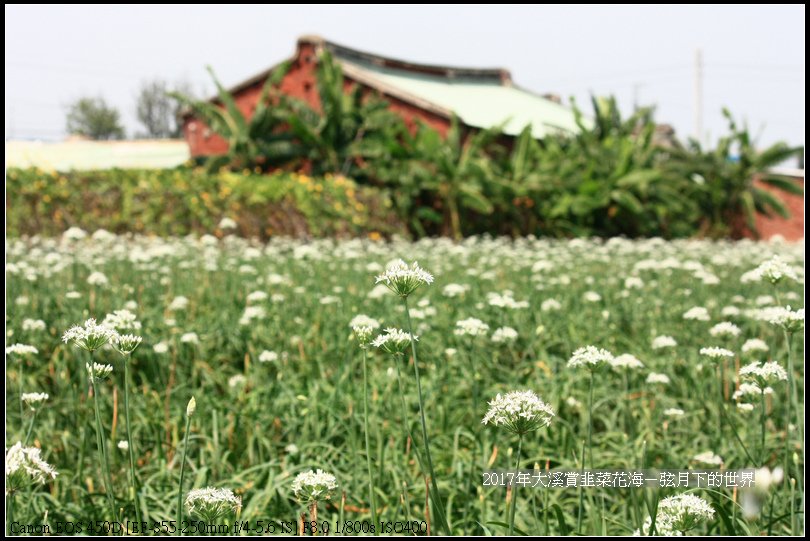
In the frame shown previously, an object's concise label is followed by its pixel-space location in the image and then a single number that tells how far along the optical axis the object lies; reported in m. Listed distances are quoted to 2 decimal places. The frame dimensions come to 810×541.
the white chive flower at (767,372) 2.19
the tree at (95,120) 64.69
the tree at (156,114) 64.62
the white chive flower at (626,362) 2.83
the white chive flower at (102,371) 2.12
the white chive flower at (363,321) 2.84
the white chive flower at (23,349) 2.63
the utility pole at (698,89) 36.09
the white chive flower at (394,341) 1.95
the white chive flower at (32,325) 3.78
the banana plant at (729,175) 22.86
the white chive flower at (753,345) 3.78
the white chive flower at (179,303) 4.56
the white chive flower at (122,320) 2.46
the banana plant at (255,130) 19.98
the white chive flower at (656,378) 3.35
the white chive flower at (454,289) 4.38
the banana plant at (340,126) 19.28
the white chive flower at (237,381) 3.68
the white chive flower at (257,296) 4.48
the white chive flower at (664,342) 3.57
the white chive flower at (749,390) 2.66
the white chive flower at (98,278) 4.52
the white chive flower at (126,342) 1.99
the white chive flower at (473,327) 2.88
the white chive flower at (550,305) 4.66
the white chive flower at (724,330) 3.24
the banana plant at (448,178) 17.50
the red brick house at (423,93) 21.52
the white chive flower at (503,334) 3.42
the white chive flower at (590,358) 2.18
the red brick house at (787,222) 25.78
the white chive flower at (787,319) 2.29
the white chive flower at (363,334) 2.12
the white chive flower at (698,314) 4.11
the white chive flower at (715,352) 2.59
